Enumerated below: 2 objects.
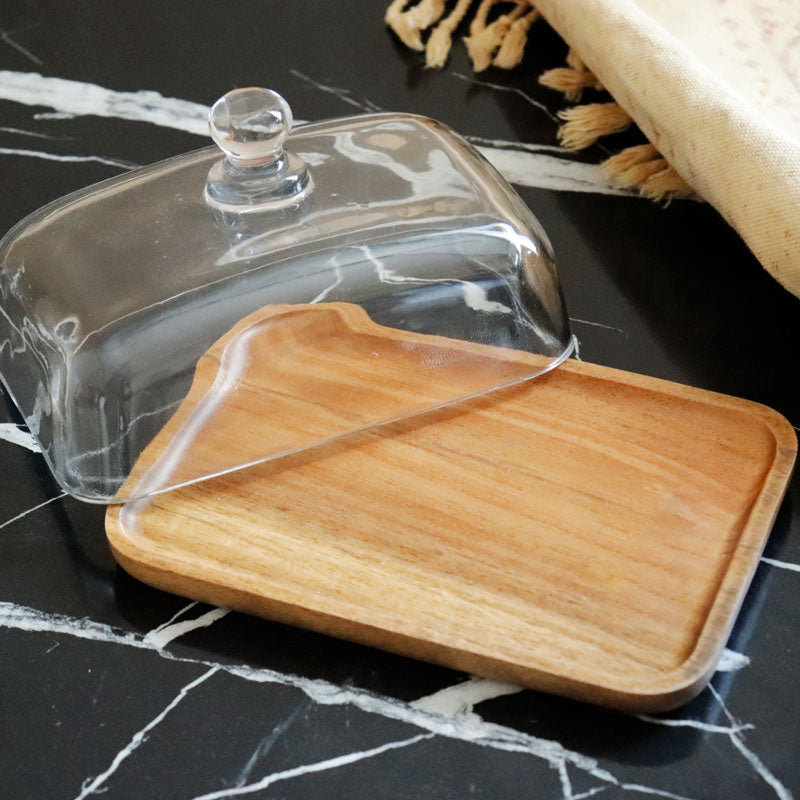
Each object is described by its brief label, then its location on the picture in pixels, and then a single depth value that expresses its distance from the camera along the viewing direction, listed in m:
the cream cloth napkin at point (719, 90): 0.77
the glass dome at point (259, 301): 0.67
